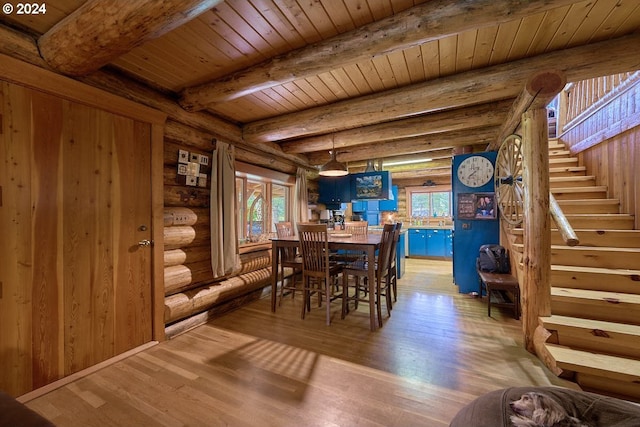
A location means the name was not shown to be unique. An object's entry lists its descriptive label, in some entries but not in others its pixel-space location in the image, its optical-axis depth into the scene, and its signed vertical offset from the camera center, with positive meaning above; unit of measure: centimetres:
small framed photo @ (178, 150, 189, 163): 291 +68
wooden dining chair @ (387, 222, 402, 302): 340 -68
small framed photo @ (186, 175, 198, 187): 301 +41
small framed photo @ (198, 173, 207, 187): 315 +44
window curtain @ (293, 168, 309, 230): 493 +29
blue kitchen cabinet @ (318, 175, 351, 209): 577 +55
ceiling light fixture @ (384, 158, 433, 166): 586 +121
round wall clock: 390 +63
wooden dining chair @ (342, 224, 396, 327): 288 -68
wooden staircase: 183 -74
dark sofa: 81 -68
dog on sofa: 79 -65
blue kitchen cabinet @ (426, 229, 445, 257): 683 -79
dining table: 280 -38
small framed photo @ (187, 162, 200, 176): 301 +56
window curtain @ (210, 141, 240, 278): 318 +3
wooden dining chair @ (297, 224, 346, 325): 292 -52
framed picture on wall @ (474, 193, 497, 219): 388 +9
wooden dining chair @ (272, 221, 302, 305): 349 -60
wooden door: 175 -15
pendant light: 393 +70
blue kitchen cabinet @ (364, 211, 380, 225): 789 -11
